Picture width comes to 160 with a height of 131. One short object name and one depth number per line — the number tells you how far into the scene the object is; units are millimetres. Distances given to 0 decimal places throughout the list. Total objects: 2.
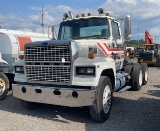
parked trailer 5257
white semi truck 3245
